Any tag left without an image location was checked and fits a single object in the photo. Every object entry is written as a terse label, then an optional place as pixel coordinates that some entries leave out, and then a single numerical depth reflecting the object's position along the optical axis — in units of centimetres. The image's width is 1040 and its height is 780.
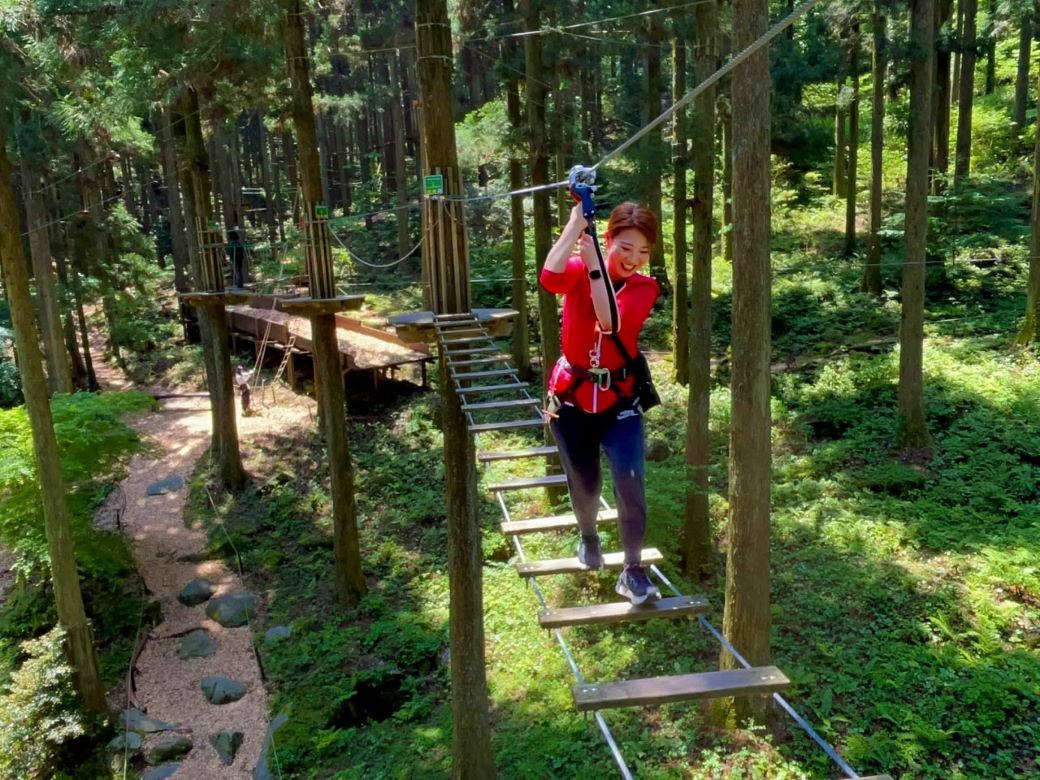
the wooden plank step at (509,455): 477
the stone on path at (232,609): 1094
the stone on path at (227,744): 848
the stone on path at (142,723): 899
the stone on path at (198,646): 1039
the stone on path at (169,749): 848
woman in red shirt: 314
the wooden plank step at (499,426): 475
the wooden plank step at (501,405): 463
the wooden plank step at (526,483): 436
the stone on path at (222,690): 945
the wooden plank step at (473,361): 497
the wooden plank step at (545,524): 395
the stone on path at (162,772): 820
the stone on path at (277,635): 1028
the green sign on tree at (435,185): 582
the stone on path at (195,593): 1155
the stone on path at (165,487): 1489
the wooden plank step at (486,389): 477
